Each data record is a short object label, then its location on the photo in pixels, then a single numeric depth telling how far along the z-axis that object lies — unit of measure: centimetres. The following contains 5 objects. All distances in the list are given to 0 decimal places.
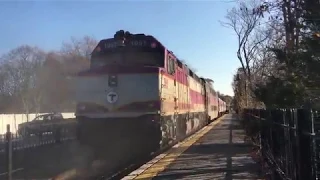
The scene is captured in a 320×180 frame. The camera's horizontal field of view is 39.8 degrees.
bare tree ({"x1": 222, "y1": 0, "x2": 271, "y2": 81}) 3750
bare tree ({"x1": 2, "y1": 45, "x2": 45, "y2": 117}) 6125
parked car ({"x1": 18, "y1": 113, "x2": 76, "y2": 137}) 2561
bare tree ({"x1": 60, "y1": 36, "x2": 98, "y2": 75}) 5403
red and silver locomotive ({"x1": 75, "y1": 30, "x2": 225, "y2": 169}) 1442
